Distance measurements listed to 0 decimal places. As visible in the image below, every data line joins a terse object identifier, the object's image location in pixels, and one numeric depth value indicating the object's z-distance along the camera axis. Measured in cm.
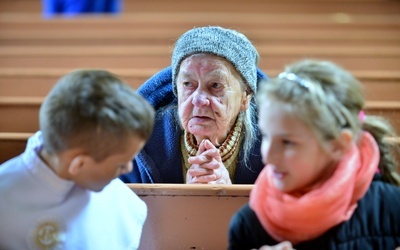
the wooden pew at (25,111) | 487
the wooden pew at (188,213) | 259
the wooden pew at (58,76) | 560
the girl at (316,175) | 187
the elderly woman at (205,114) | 294
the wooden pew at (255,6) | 783
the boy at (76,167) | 194
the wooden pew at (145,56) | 665
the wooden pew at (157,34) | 736
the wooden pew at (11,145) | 461
